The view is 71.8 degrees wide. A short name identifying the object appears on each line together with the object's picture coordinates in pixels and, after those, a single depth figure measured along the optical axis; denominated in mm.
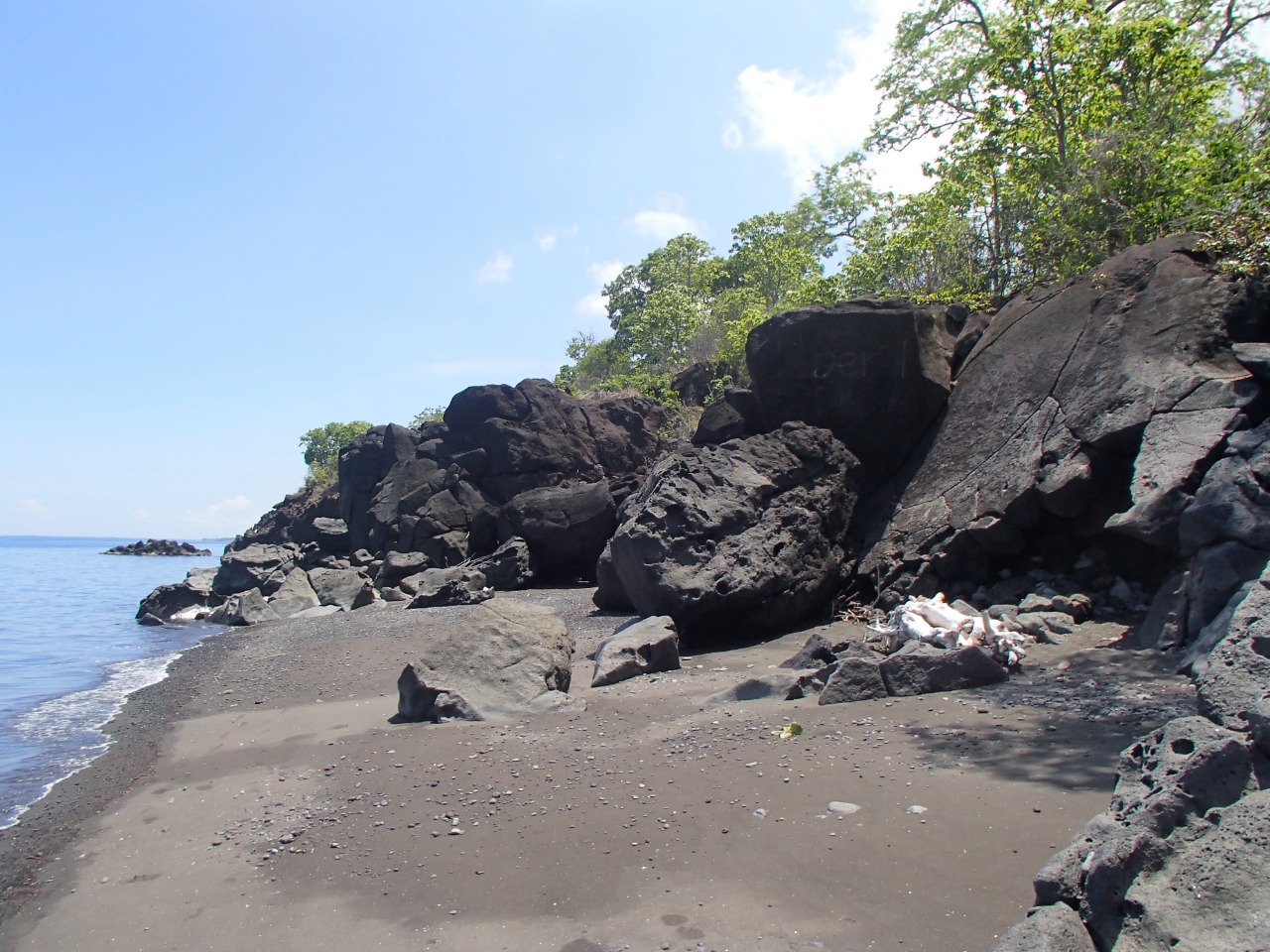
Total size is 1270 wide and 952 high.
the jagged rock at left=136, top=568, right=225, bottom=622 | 22484
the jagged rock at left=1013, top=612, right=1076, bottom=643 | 7488
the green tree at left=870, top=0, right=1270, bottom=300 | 12289
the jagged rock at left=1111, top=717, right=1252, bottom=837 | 2631
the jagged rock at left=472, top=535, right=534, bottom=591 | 18984
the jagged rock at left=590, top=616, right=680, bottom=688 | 8250
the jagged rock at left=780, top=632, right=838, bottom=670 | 7441
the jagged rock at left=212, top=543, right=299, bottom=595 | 25156
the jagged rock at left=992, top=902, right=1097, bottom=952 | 2473
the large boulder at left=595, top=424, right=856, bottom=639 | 9805
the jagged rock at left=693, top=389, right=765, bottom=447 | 13602
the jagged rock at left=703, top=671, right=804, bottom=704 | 6684
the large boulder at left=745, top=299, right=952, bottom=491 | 11586
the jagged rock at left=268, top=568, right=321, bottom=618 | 20659
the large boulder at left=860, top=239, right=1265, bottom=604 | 7539
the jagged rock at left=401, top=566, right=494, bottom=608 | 16953
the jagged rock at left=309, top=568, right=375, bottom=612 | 19812
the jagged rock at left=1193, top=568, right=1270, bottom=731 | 2971
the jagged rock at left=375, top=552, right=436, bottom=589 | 21438
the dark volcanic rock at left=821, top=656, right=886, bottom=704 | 6188
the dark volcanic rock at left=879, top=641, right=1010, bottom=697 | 6168
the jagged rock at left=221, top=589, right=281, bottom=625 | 20047
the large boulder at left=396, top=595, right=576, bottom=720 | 7414
